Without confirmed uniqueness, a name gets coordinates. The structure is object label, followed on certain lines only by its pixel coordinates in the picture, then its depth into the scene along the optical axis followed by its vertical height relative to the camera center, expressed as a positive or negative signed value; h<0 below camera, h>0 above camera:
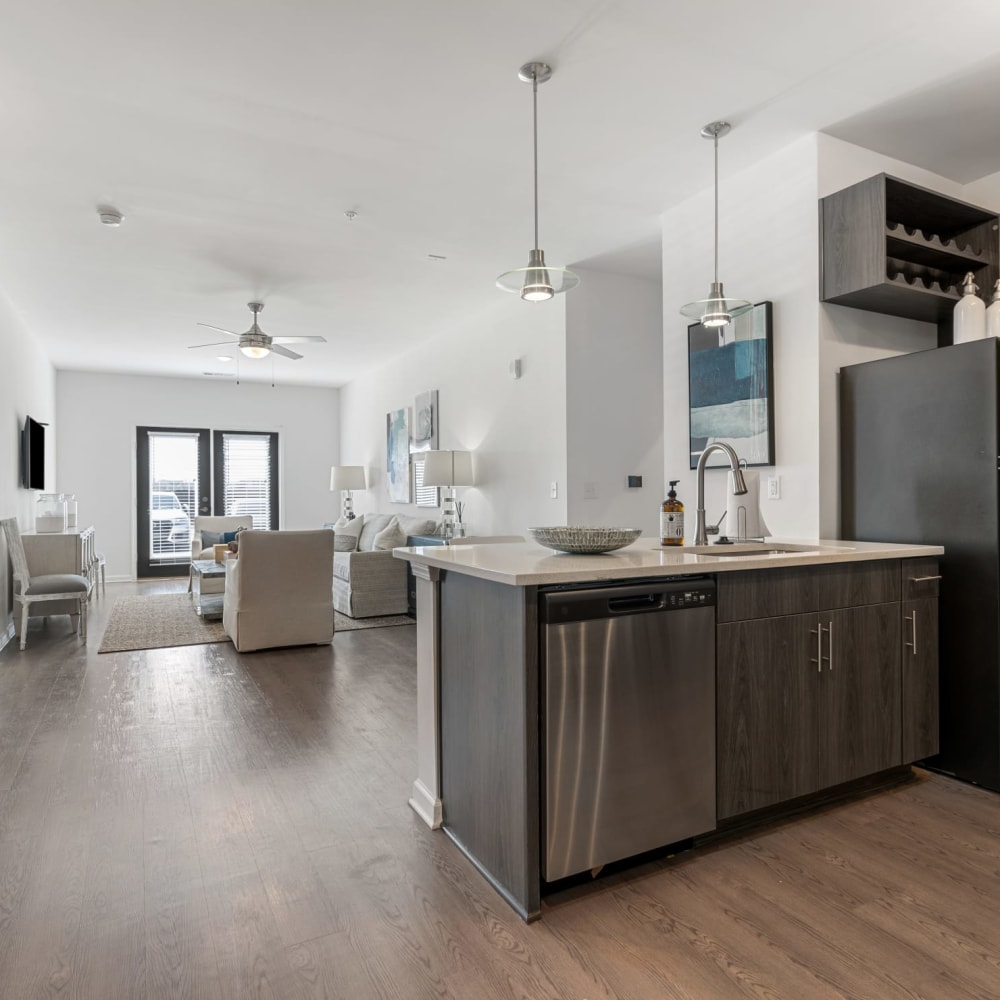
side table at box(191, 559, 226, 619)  6.29 -0.89
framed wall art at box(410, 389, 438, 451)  7.42 +0.83
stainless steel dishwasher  1.88 -0.62
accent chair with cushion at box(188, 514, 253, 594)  7.79 -0.34
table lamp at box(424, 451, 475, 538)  6.34 +0.27
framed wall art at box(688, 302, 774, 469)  3.49 +0.57
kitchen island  1.87 -0.57
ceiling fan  5.86 +1.33
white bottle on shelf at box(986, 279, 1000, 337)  2.97 +0.74
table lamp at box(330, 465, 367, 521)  9.29 +0.29
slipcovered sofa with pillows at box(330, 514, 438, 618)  6.23 -0.70
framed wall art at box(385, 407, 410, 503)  8.11 +0.52
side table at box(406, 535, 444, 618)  6.35 -0.78
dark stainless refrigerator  2.65 -0.02
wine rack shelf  3.08 +1.13
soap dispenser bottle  2.75 -0.10
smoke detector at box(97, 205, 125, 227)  4.10 +1.68
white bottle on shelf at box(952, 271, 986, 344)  3.03 +0.76
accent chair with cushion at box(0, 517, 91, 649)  5.25 -0.63
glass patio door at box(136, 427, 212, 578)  9.70 +0.12
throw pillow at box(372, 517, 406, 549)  6.71 -0.37
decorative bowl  2.29 -0.13
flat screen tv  6.65 +0.47
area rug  5.38 -1.06
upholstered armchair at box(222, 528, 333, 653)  4.93 -0.64
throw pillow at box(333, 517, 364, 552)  8.12 -0.40
